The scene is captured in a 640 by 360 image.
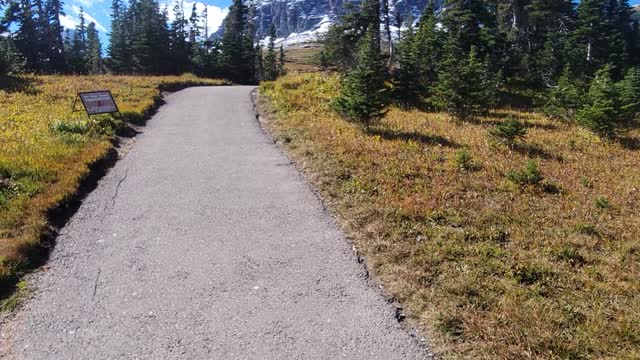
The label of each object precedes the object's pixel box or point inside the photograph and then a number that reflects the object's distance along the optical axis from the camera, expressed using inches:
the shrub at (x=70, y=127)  534.0
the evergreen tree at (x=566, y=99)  868.0
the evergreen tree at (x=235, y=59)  2116.1
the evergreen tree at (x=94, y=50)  2578.7
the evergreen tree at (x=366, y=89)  568.1
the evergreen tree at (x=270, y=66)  2749.8
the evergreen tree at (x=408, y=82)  987.9
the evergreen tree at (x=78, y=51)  2132.1
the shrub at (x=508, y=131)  580.7
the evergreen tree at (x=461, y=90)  792.3
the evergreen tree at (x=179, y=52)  2225.6
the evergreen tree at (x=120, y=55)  2309.3
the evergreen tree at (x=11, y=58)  1118.7
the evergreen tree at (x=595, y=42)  1524.4
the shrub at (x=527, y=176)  398.3
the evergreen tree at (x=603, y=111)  716.7
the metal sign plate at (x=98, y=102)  606.5
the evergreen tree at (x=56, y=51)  2003.0
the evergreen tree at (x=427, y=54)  1029.8
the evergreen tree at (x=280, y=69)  2916.8
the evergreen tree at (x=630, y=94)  746.2
